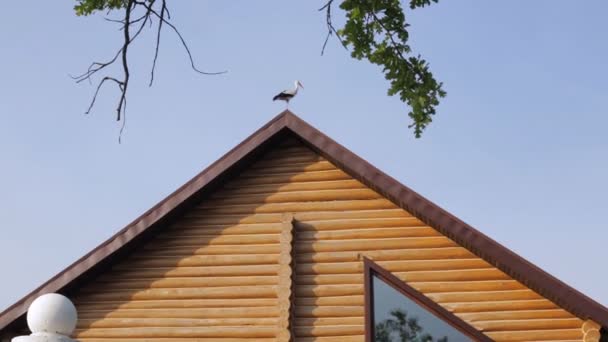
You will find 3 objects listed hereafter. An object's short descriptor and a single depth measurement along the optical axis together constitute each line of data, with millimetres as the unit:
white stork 11977
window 9977
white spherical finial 3266
